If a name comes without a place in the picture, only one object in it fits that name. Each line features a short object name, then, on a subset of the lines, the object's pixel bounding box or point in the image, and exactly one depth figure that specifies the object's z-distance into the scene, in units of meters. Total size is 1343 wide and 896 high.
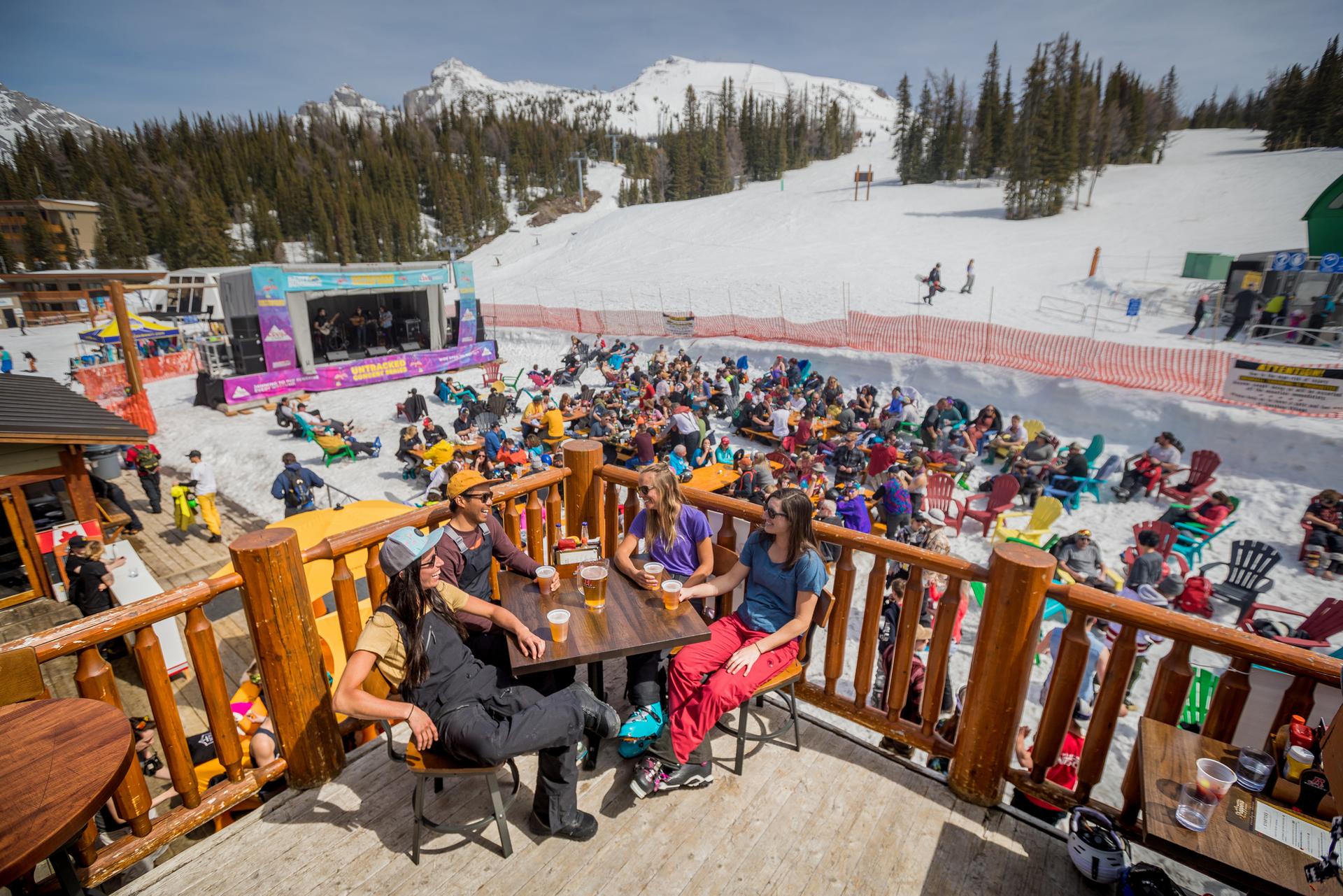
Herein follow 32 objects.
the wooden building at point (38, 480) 7.92
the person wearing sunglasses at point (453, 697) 2.34
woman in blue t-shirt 2.74
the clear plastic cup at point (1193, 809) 1.79
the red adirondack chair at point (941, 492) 10.15
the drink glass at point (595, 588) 2.93
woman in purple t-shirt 3.33
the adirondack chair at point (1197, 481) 10.23
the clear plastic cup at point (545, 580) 3.06
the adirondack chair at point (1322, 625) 5.93
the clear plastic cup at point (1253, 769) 1.91
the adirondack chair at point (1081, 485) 10.55
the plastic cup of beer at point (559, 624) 2.66
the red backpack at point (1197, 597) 7.43
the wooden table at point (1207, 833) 1.64
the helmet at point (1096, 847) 2.29
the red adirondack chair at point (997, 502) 9.68
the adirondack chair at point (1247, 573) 7.39
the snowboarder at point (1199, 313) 19.36
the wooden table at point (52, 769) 1.47
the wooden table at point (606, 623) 2.60
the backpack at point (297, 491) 10.68
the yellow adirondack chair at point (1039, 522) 8.48
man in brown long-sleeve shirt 3.01
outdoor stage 18.59
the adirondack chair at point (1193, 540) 8.80
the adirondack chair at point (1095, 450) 11.66
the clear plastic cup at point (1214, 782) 1.86
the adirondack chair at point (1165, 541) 8.37
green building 19.09
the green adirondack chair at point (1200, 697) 5.05
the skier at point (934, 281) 26.33
